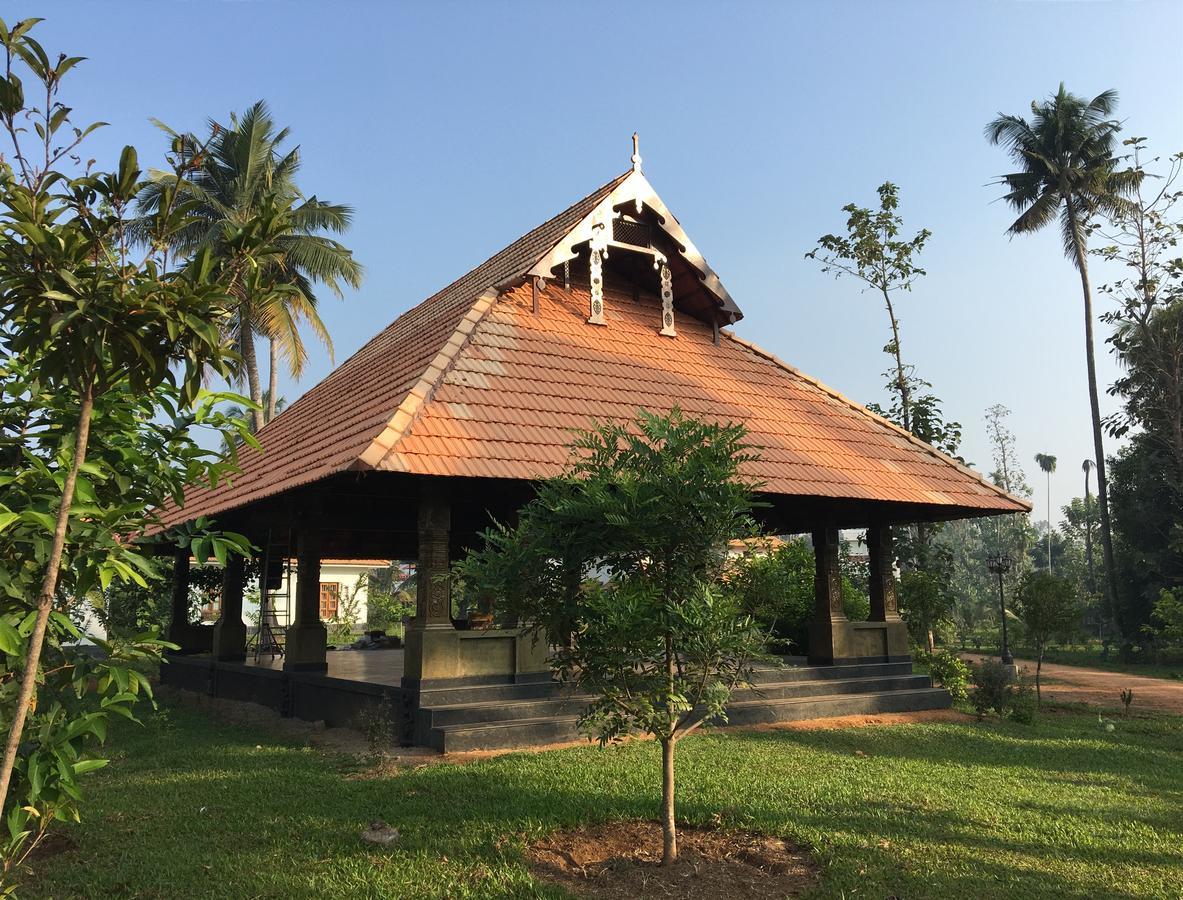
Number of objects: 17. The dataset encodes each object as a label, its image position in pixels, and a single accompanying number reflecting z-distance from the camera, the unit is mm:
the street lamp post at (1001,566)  21389
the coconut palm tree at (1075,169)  30016
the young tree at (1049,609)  14578
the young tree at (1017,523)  60656
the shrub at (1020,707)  11672
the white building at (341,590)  34125
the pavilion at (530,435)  9234
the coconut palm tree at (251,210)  24000
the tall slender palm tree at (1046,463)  93250
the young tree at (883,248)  21391
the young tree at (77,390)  2889
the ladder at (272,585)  15023
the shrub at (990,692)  11805
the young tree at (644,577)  4906
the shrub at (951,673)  12992
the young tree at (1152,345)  28062
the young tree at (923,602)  16578
